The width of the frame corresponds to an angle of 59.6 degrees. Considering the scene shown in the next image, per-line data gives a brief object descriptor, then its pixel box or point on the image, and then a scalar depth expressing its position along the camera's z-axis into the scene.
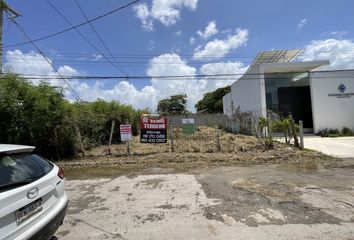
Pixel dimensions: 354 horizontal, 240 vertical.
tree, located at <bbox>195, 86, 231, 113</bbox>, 69.46
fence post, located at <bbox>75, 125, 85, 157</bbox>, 13.20
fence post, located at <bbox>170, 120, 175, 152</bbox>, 13.47
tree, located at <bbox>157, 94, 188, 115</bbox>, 80.25
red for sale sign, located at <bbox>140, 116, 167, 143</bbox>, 13.63
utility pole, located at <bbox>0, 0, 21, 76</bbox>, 13.77
